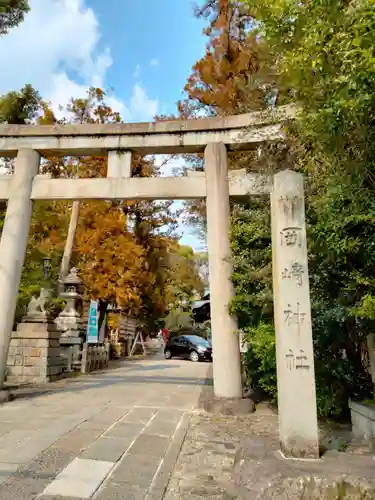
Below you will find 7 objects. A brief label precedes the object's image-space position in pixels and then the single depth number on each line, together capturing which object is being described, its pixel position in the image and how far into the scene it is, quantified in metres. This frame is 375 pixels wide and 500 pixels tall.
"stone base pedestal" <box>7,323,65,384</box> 10.45
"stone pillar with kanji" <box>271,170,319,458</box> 3.39
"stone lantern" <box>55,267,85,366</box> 13.87
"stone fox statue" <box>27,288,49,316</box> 11.12
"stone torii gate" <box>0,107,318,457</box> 6.68
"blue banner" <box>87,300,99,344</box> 13.55
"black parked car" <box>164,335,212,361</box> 20.41
